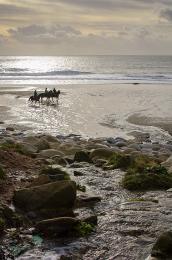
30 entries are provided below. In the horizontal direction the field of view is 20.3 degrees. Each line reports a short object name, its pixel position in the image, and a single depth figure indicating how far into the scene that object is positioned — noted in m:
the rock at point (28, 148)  14.86
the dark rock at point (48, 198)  8.86
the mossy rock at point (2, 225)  7.71
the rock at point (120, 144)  19.54
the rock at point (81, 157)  14.30
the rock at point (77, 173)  12.42
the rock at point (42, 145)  16.50
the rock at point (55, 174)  10.58
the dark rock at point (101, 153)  15.33
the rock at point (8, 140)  16.89
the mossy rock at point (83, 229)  7.96
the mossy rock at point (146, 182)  11.14
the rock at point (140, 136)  22.20
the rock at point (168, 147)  19.43
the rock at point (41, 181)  10.01
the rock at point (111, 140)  20.36
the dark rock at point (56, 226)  7.84
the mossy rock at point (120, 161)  13.57
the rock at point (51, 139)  19.61
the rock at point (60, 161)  13.84
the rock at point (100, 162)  14.06
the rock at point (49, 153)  14.86
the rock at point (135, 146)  18.89
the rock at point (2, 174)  10.30
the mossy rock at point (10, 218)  8.13
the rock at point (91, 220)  8.41
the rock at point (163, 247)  7.01
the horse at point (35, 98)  35.91
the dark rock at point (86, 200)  9.57
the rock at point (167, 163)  13.74
